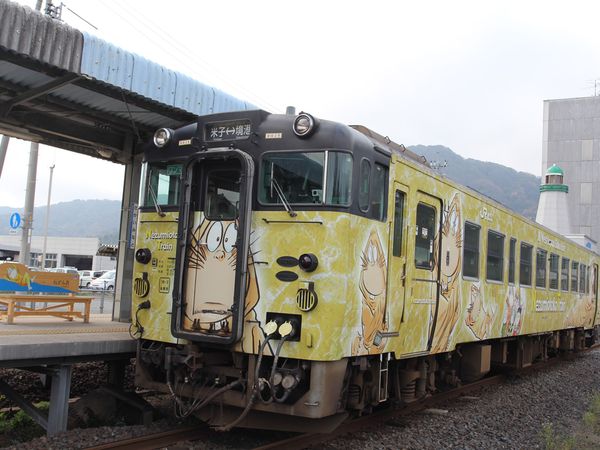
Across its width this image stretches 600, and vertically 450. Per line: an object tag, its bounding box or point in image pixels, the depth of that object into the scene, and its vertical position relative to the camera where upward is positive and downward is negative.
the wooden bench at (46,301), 8.38 -0.69
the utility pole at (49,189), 38.80 +4.52
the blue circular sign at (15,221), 14.38 +0.85
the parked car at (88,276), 37.43 -1.08
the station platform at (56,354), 5.94 -1.02
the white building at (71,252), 60.92 +0.76
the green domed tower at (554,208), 36.00 +4.94
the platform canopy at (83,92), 6.84 +2.28
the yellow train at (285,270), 5.44 +0.02
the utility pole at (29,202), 15.43 +1.44
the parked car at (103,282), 33.75 -1.24
